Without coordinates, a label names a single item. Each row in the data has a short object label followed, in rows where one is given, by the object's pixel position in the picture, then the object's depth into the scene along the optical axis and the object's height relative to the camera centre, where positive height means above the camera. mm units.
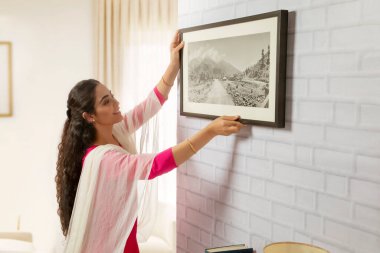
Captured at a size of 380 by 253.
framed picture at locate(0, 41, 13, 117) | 4645 +250
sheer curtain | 4332 +546
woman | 1986 -267
